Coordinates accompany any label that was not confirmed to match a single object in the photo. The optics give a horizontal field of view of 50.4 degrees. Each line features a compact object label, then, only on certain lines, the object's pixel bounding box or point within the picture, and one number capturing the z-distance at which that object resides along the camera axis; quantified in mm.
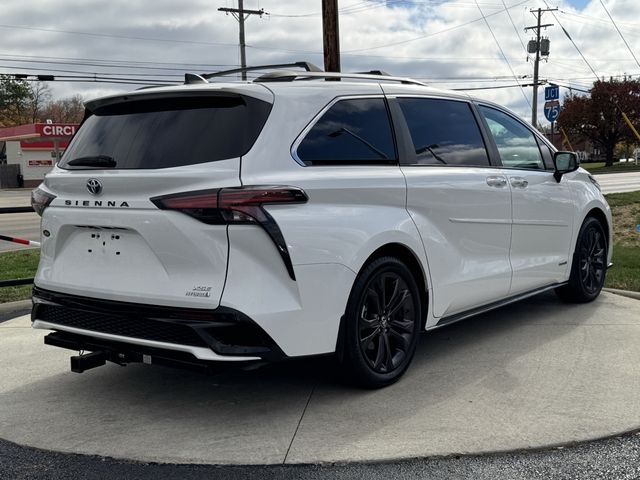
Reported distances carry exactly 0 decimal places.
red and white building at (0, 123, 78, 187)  55156
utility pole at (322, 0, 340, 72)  10984
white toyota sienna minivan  3482
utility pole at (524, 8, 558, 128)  48559
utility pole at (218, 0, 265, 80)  38562
